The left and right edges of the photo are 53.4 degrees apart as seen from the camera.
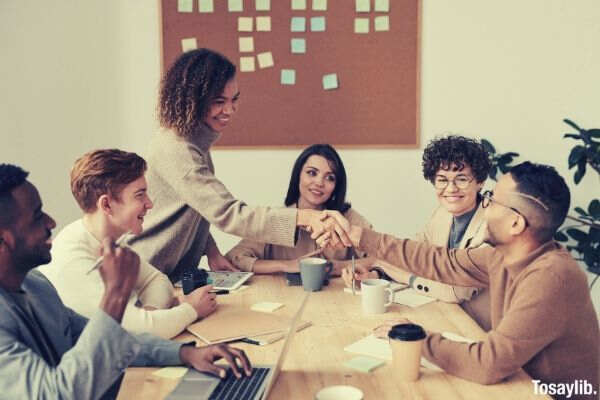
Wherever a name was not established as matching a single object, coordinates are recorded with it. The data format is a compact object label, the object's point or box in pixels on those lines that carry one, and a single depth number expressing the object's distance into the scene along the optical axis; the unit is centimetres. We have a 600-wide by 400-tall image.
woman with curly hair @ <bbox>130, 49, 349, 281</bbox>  208
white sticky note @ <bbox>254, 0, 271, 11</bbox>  342
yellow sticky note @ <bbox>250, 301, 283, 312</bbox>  187
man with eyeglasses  135
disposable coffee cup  132
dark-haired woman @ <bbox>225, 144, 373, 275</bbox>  258
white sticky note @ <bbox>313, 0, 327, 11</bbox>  342
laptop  124
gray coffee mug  206
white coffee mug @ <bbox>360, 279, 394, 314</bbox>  182
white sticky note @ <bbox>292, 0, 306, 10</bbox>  342
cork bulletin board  343
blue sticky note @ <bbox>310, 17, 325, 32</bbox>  343
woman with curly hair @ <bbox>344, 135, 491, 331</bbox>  234
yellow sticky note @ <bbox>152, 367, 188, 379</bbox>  138
